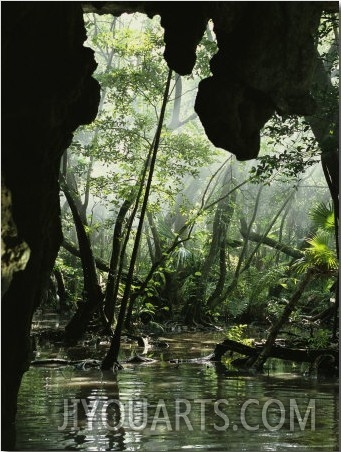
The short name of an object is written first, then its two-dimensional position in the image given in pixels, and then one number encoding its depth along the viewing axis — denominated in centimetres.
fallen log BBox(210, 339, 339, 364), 1060
